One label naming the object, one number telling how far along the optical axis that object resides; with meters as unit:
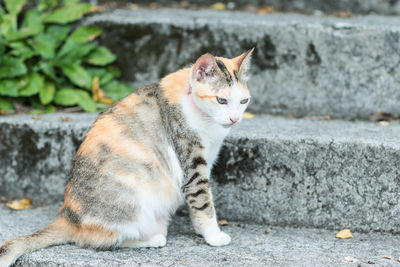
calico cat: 5.39
